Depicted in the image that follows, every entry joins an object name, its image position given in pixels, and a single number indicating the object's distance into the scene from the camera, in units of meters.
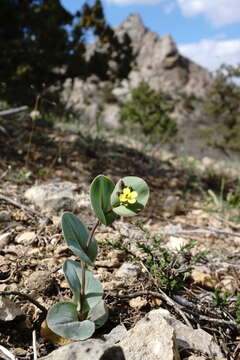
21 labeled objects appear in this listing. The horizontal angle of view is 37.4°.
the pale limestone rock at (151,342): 0.27
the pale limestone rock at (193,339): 0.30
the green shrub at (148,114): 6.58
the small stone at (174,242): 0.51
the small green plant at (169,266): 0.36
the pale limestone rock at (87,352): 0.24
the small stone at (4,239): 0.43
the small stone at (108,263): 0.40
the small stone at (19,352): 0.28
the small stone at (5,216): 0.48
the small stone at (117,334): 0.29
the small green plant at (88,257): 0.27
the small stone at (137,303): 0.35
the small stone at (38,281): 0.34
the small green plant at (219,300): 0.34
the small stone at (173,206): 0.76
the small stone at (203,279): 0.43
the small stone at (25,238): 0.44
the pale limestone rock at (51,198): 0.56
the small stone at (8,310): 0.30
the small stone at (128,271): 0.38
